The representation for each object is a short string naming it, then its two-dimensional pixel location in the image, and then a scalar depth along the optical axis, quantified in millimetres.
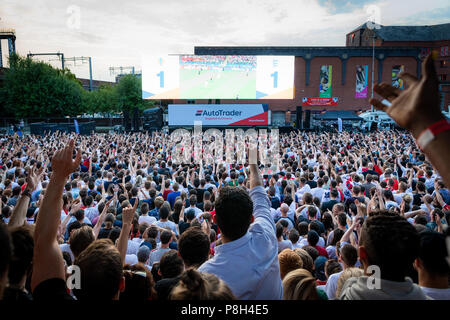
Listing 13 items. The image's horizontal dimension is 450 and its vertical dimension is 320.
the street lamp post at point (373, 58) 35494
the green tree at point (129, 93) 41312
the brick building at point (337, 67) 37875
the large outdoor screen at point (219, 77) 28953
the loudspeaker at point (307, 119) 30500
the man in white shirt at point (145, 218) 5560
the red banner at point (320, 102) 38594
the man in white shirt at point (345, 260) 2861
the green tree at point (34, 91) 35844
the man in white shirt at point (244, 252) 1942
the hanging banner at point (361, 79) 38531
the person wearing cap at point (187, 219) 5176
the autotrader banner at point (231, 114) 28656
